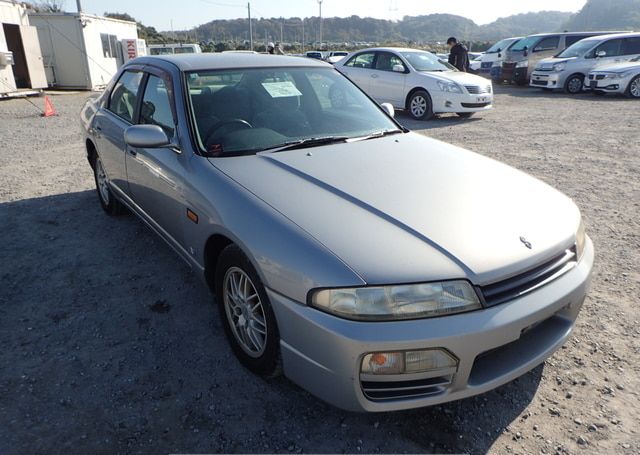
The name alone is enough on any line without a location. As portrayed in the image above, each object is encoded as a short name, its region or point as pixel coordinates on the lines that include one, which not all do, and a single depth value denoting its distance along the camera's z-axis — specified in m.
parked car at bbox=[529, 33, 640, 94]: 13.89
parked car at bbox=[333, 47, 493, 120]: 9.80
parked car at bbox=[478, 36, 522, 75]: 20.78
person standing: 12.30
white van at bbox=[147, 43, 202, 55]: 19.08
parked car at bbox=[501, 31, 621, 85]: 16.92
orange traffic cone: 11.01
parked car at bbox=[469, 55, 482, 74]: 22.36
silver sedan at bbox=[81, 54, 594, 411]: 1.82
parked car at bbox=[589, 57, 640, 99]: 12.89
